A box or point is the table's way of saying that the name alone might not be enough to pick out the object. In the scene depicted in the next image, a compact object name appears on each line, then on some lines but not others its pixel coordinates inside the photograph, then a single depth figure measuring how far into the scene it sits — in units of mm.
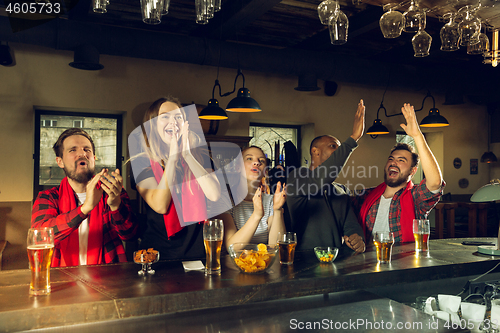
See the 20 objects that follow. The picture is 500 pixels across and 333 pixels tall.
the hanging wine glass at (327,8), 1738
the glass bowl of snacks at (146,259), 1336
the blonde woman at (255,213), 1721
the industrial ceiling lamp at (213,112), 3984
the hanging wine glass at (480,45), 2045
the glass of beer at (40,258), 1139
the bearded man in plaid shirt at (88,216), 1872
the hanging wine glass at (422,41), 2016
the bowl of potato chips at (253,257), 1358
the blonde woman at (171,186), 1776
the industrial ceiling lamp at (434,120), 5046
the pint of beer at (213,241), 1378
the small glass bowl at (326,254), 1545
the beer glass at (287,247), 1520
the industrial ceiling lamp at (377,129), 5461
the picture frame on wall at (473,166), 7238
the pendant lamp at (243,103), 3734
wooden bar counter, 1046
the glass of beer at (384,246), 1571
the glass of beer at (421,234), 1847
